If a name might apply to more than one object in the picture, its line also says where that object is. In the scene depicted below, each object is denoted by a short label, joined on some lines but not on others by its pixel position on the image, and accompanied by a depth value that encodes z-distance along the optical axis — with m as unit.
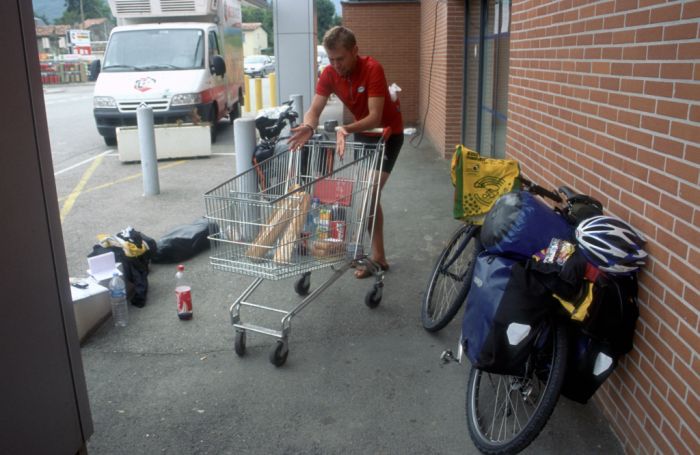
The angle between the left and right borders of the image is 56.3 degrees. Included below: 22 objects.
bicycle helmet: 2.97
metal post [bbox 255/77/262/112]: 18.95
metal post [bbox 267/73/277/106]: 19.72
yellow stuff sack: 4.16
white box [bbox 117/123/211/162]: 11.91
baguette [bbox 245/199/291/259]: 4.03
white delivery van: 13.30
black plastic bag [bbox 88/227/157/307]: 5.29
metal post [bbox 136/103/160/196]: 8.96
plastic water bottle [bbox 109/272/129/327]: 4.93
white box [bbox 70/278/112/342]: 4.59
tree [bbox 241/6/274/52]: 88.19
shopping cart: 4.06
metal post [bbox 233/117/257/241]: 7.39
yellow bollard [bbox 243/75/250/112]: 19.88
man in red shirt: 5.02
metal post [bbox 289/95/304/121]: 10.98
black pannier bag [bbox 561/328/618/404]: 3.11
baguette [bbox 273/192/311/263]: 4.09
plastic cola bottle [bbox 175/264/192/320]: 4.91
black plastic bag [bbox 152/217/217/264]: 6.18
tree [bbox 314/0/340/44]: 62.01
